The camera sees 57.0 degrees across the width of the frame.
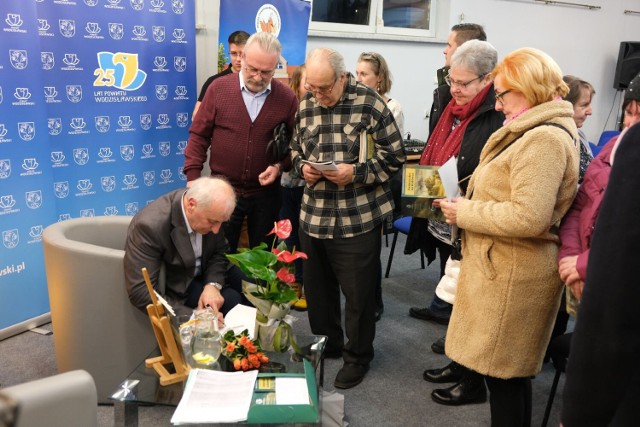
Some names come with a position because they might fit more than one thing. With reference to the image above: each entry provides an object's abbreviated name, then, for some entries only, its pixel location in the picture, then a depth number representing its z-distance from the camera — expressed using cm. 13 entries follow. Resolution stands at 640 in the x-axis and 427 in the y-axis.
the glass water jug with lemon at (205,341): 190
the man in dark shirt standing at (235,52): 368
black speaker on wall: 673
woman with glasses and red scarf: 236
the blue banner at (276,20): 404
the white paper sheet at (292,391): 170
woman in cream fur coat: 177
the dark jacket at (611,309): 79
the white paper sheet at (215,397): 157
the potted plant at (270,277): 194
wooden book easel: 188
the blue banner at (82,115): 296
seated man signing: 226
